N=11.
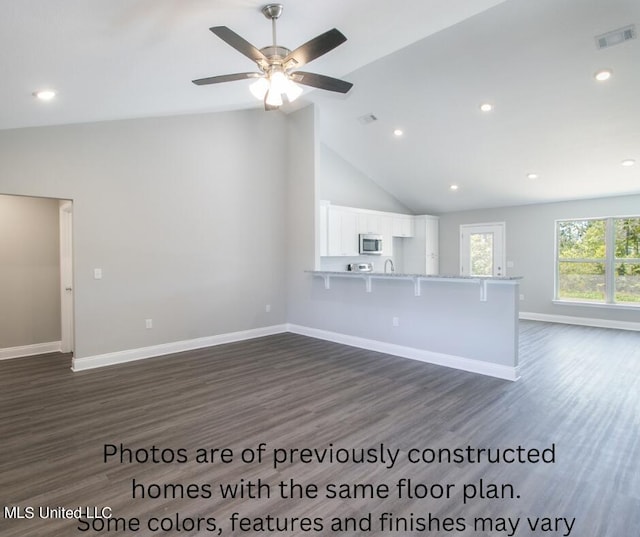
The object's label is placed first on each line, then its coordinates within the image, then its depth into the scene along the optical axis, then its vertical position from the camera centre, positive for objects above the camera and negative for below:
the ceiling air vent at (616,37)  3.52 +2.15
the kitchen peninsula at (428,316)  4.09 -0.71
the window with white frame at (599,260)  6.82 +0.01
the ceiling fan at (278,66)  2.35 +1.38
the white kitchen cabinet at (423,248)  8.86 +0.29
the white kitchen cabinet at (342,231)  7.13 +0.56
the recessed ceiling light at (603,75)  4.06 +2.04
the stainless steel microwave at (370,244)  7.61 +0.33
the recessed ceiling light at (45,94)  3.00 +1.35
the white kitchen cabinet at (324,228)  6.96 +0.60
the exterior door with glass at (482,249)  8.27 +0.26
